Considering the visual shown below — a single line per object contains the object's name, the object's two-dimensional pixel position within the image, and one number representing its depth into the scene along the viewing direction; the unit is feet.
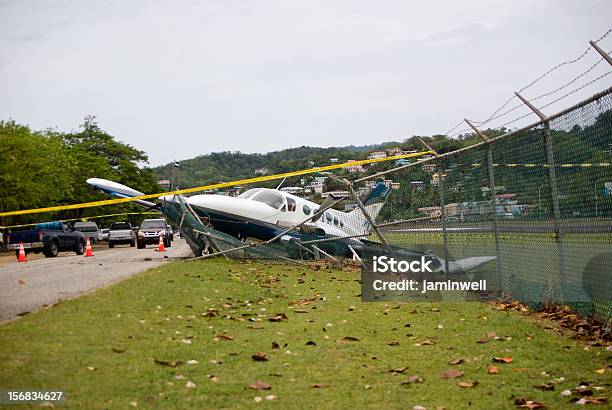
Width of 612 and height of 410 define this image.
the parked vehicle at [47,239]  101.14
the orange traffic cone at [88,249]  96.07
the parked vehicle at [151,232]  131.75
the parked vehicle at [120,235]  144.05
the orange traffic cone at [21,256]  88.05
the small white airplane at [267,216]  70.08
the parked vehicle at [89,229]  166.30
